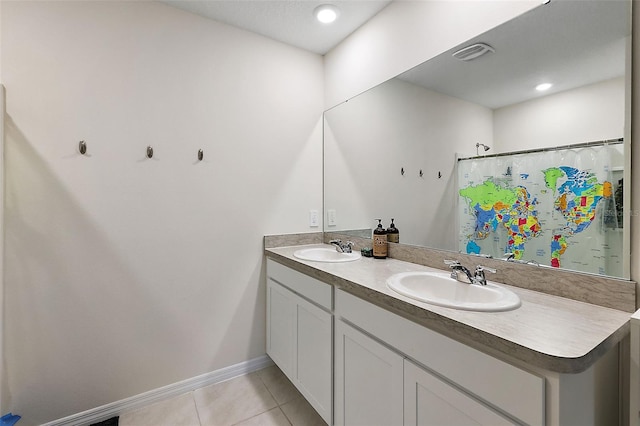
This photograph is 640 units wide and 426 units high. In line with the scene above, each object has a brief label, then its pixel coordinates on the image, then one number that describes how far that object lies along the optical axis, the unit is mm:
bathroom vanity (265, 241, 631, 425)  703
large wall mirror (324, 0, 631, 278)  1005
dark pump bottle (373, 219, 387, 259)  1776
